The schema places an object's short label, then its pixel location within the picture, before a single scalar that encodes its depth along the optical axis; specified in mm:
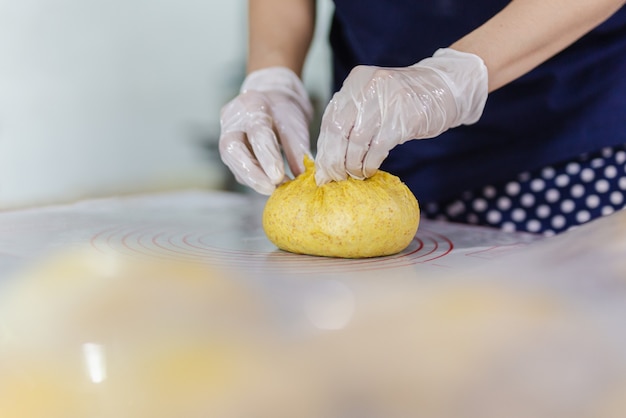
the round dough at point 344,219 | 980
